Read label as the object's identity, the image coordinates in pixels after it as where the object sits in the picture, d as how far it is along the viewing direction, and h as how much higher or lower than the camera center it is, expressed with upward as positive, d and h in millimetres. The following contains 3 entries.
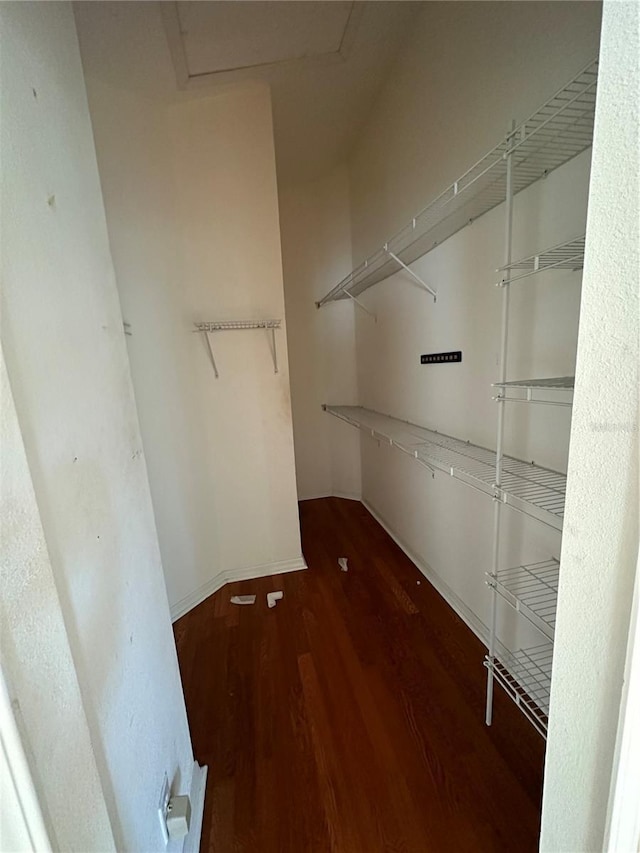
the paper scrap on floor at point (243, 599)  2123 -1371
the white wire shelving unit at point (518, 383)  962 -77
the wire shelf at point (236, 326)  2025 +267
